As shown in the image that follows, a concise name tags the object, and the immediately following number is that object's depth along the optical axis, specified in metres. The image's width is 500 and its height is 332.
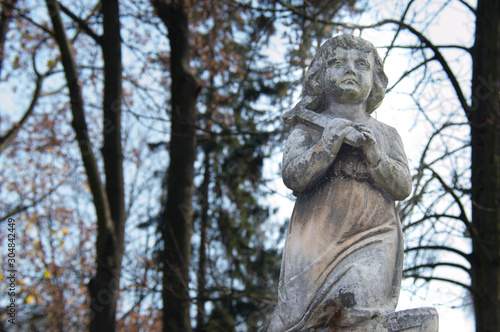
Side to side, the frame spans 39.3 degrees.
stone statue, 4.32
